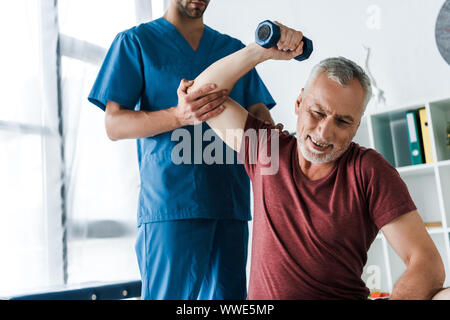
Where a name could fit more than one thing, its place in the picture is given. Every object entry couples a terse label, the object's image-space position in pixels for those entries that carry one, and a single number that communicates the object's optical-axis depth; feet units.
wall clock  8.68
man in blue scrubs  4.41
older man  3.45
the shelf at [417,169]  7.95
